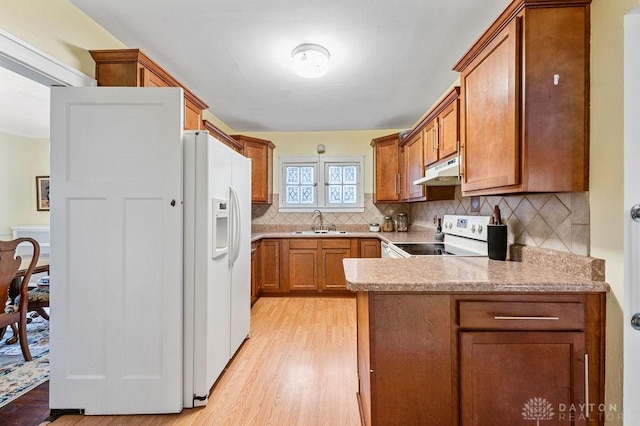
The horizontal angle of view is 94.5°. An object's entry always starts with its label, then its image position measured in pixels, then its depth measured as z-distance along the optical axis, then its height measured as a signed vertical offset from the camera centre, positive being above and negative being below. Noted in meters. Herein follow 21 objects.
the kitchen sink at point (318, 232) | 4.29 -0.31
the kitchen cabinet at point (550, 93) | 1.30 +0.53
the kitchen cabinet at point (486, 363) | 1.21 -0.62
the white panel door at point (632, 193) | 1.09 +0.07
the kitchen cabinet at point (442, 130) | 2.34 +0.74
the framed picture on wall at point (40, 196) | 4.84 +0.25
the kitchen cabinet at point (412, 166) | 3.30 +0.56
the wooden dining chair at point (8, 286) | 2.22 -0.60
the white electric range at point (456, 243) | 2.24 -0.26
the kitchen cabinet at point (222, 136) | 2.97 +0.88
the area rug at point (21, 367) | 1.98 -1.19
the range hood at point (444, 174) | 2.13 +0.30
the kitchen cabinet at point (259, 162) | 4.22 +0.72
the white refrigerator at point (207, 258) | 1.76 -0.30
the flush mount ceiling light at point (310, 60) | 2.21 +1.18
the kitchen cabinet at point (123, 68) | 1.84 +0.92
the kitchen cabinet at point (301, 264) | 4.02 -0.71
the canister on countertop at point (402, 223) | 4.35 -0.16
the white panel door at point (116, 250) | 1.68 -0.22
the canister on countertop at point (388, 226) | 4.40 -0.21
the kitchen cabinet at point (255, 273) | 3.66 -0.78
